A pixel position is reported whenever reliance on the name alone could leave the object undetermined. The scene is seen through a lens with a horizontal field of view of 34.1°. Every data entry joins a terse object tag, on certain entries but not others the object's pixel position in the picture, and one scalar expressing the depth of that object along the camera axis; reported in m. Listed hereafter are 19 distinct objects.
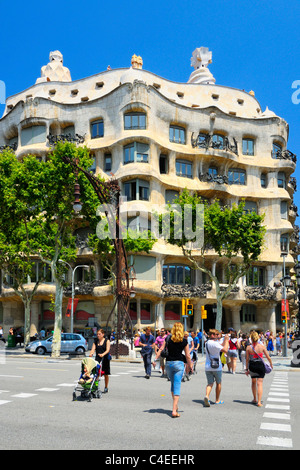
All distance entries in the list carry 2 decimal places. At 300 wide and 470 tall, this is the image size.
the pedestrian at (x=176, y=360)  9.00
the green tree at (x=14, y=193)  27.39
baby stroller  10.77
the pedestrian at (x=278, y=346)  35.44
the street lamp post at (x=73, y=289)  38.53
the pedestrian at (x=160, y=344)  17.33
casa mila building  42.88
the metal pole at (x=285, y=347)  30.91
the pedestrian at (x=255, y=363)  10.64
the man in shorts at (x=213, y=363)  10.29
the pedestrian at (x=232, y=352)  19.52
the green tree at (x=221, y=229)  32.66
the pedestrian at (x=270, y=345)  34.53
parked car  30.28
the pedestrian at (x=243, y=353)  20.08
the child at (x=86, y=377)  10.77
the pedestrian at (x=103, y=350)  11.66
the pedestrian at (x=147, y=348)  16.55
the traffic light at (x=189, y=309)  26.28
